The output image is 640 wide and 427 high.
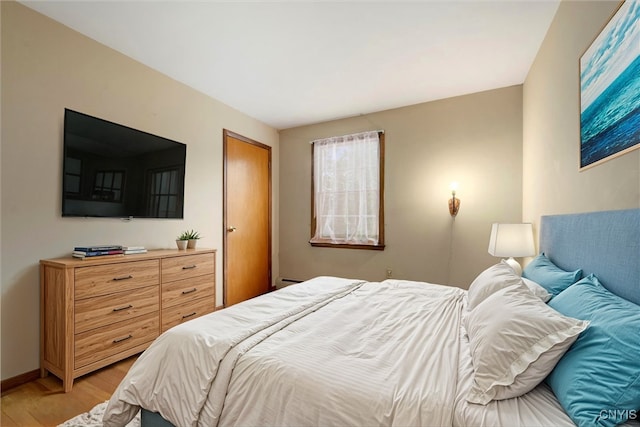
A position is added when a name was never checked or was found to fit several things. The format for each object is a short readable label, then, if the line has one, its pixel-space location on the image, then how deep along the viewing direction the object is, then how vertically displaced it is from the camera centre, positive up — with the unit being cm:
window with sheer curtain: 387 +37
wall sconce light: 337 +19
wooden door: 374 -4
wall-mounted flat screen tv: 224 +39
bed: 85 -57
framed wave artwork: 114 +61
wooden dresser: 192 -72
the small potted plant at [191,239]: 300 -26
